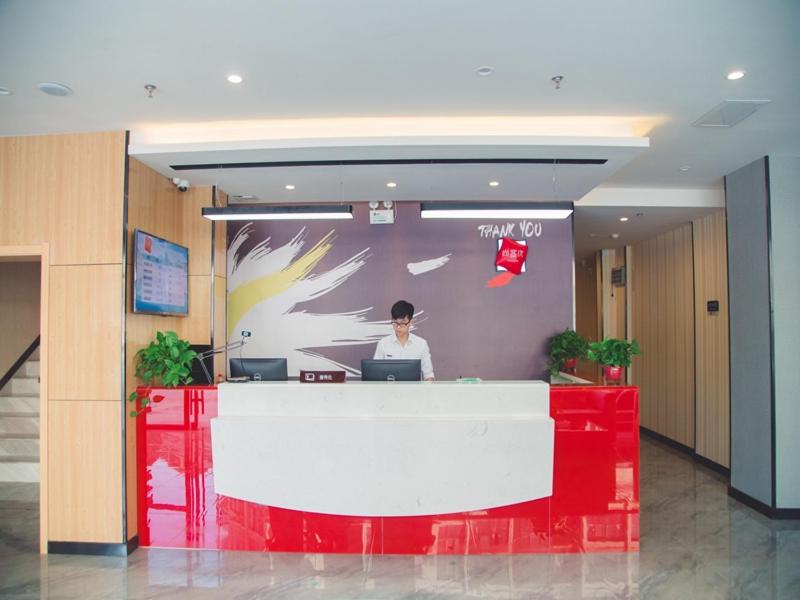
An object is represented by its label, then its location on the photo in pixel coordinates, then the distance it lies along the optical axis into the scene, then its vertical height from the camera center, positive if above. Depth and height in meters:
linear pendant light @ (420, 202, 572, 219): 4.32 +0.90
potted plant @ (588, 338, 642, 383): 3.91 -0.32
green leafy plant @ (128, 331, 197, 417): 3.98 -0.35
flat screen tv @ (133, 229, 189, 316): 4.10 +0.37
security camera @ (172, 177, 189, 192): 4.74 +1.26
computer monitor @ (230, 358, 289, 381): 4.00 -0.40
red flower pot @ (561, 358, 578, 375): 5.66 -0.57
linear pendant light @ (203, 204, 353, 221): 4.40 +0.91
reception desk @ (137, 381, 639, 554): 3.57 -1.09
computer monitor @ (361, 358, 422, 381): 3.87 -0.41
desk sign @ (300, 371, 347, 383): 3.80 -0.45
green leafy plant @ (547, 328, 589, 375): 5.52 -0.37
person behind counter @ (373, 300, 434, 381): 4.87 -0.30
